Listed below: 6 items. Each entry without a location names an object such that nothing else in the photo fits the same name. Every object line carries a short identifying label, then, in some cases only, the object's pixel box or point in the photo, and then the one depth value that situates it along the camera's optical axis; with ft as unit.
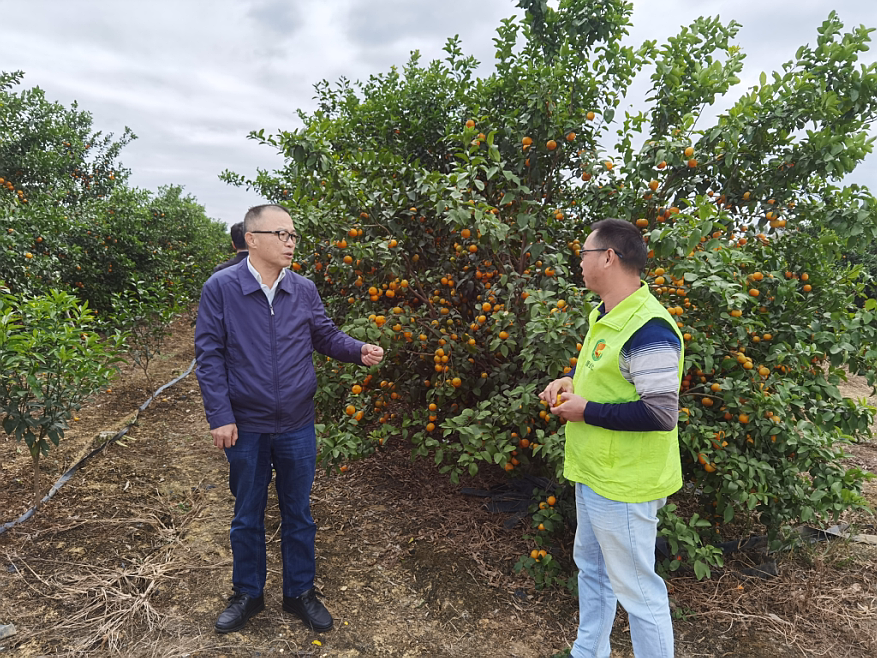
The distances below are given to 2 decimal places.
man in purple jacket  7.64
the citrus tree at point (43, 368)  10.69
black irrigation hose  11.14
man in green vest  5.74
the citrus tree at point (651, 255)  8.79
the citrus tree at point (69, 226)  19.43
